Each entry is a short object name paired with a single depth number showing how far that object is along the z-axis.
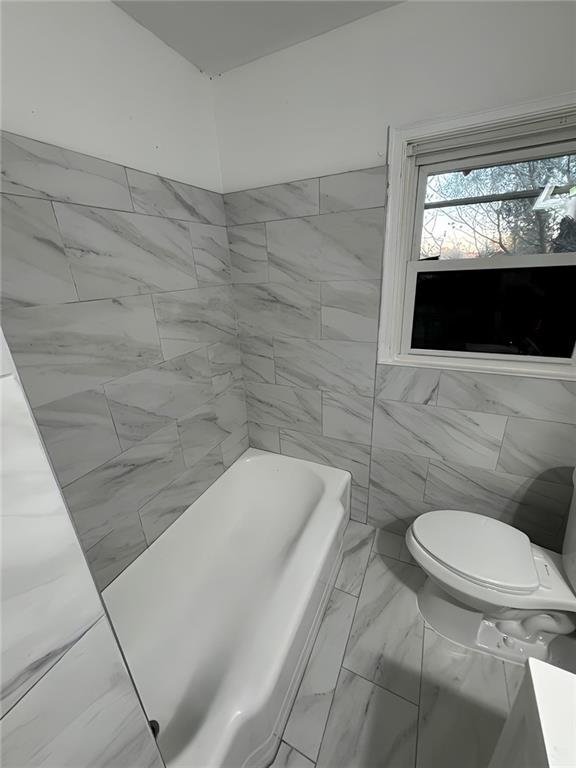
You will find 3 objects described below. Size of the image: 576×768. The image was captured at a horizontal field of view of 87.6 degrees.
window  1.06
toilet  1.02
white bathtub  0.81
